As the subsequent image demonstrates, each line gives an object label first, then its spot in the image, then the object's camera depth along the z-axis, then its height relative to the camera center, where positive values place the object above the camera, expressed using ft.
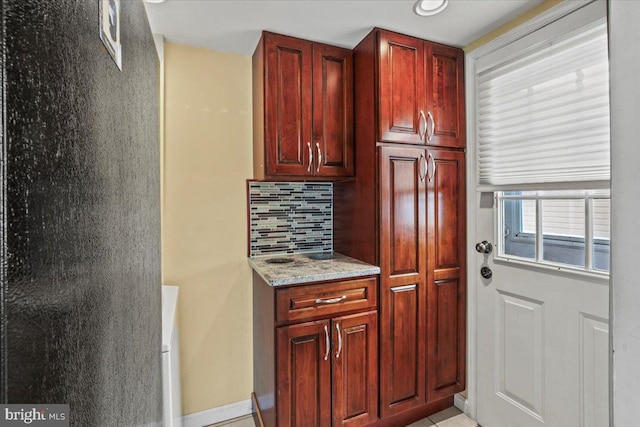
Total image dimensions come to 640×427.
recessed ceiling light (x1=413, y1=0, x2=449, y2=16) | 5.06 +3.49
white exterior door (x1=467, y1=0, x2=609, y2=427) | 4.53 -0.25
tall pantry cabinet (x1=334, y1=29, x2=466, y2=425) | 5.91 +0.02
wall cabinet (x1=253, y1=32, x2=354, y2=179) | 6.00 +2.13
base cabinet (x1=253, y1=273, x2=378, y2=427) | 5.18 -2.60
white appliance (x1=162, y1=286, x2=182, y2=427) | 3.95 -2.18
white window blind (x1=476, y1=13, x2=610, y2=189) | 4.48 +1.63
